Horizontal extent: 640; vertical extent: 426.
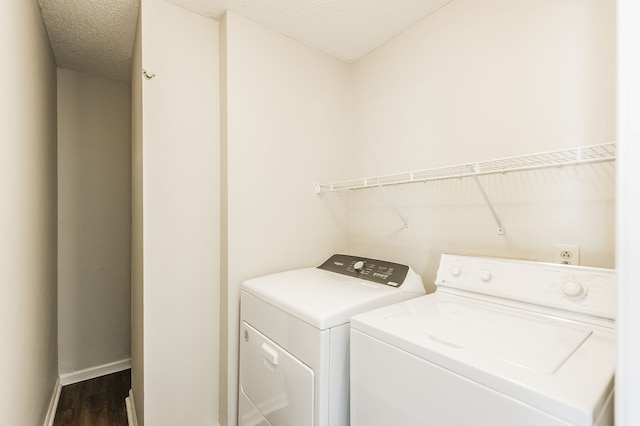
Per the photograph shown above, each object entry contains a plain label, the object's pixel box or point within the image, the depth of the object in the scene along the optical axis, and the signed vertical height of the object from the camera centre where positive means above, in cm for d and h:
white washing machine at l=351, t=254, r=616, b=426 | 64 -37
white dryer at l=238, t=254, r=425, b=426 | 109 -50
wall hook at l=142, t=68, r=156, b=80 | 150 +69
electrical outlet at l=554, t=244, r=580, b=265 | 112 -16
